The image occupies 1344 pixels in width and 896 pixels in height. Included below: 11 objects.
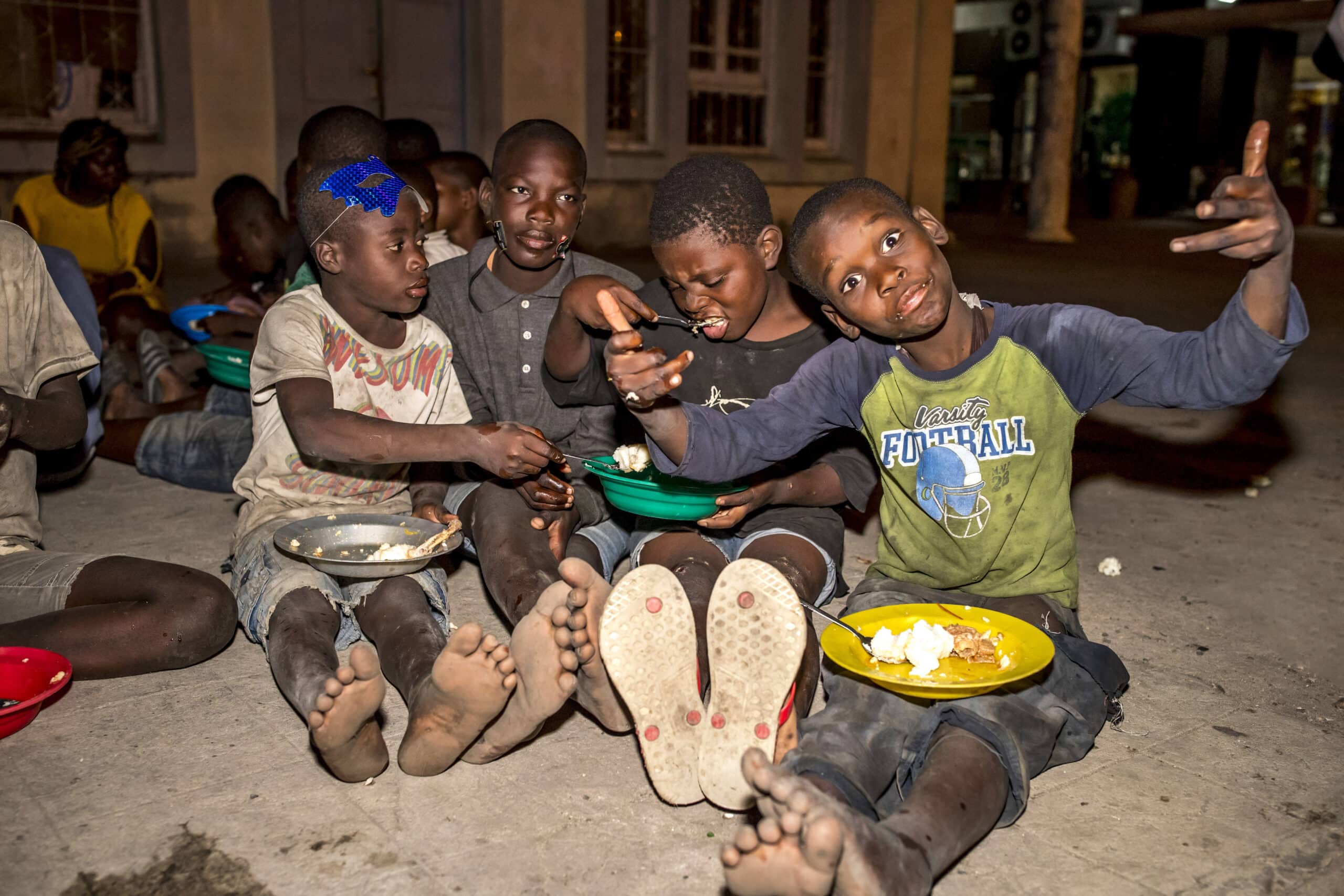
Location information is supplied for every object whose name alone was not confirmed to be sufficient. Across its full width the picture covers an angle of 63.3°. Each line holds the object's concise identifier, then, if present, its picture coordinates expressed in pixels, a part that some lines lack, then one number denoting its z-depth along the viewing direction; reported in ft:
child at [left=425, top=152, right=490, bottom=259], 13.94
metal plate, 7.73
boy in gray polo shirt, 9.16
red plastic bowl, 7.23
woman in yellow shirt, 18.33
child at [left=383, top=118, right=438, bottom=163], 16.51
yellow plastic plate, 5.88
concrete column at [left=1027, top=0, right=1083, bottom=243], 43.83
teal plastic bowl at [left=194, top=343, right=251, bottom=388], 11.31
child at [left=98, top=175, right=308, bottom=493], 12.67
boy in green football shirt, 5.98
